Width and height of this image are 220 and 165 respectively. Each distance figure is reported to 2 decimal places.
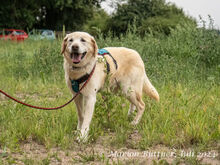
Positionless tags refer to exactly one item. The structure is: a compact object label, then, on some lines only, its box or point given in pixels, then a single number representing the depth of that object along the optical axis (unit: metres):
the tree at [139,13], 29.27
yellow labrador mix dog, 3.27
